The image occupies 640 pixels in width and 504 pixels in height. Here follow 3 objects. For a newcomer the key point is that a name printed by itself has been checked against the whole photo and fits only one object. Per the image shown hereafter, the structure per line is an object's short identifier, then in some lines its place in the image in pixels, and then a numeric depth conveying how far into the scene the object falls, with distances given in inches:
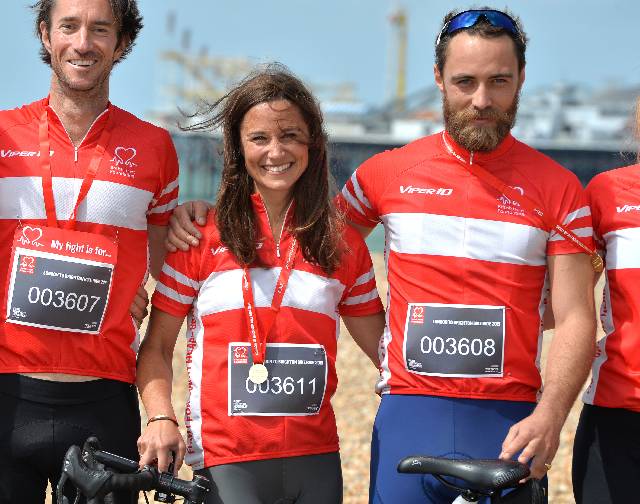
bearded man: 232.3
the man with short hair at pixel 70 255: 235.4
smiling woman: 223.1
